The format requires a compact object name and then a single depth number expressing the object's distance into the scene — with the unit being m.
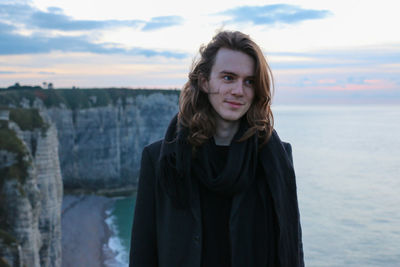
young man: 2.95
